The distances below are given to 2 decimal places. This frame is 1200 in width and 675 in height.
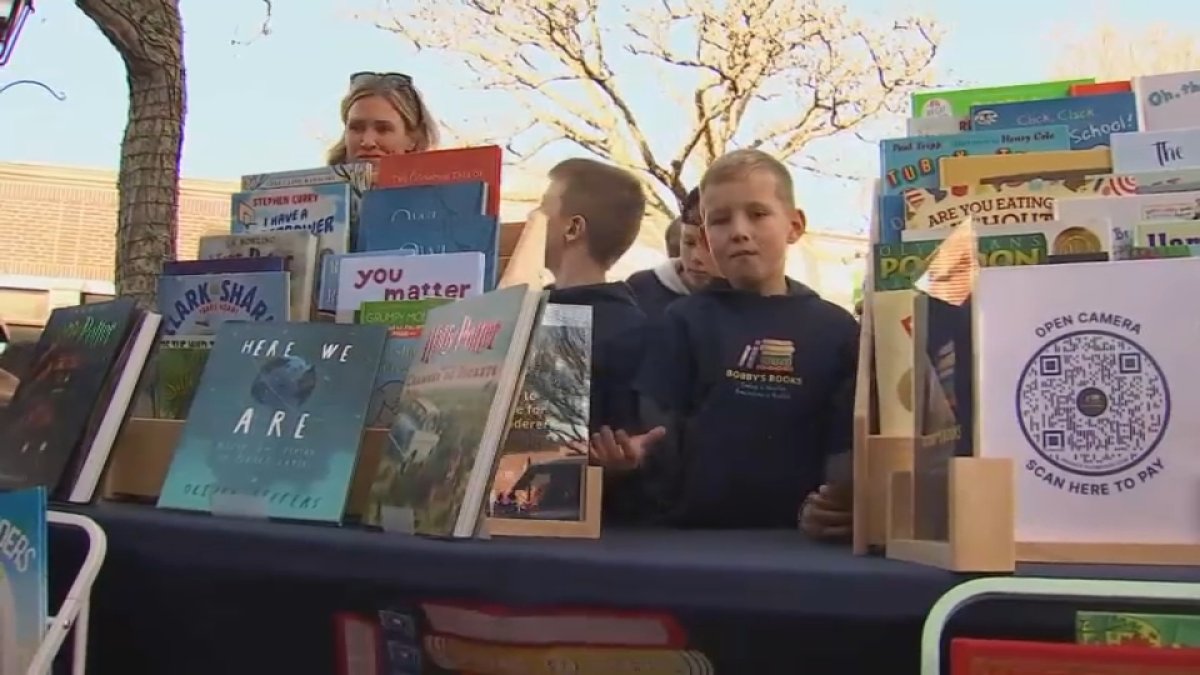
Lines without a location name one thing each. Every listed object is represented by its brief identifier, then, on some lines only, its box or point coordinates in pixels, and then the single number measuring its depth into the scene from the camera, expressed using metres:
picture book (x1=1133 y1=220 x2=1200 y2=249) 1.17
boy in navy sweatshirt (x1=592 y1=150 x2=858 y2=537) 1.79
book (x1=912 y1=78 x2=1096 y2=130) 1.71
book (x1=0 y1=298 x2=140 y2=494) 1.58
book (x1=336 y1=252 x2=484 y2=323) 1.59
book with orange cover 1.63
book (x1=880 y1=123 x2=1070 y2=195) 1.46
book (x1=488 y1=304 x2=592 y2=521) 1.40
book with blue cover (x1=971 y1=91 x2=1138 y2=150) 1.47
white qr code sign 1.05
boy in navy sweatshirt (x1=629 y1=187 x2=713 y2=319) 2.68
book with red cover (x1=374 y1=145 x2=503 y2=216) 1.71
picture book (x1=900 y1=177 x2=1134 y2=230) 1.34
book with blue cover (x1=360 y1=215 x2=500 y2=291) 1.67
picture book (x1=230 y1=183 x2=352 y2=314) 1.79
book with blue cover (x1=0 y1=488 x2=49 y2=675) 1.30
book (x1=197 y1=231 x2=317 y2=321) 1.74
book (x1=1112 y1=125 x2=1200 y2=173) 1.38
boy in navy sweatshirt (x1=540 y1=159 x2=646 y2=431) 1.83
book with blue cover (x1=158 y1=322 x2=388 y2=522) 1.40
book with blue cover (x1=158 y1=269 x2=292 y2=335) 1.71
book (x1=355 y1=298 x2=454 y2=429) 1.54
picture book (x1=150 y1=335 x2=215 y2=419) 1.73
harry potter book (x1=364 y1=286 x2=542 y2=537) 1.24
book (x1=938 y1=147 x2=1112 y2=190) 1.40
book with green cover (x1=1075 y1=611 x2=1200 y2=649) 0.96
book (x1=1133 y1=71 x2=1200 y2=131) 1.55
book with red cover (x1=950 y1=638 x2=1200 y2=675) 0.93
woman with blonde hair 2.37
